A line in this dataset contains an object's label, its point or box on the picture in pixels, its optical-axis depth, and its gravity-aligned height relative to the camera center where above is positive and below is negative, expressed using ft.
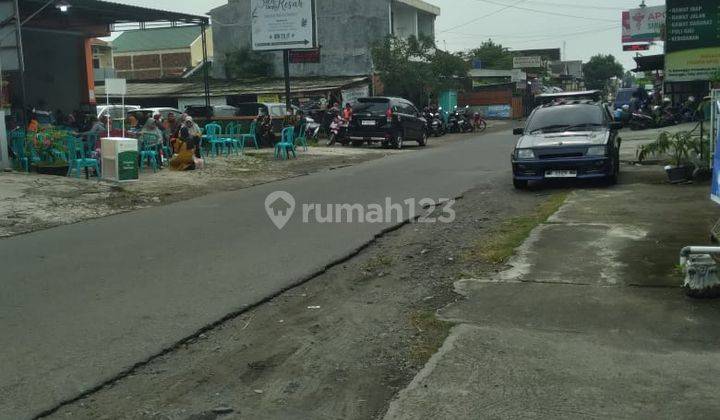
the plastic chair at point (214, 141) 73.92 -1.07
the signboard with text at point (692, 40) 81.35 +8.01
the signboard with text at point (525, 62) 254.47 +19.19
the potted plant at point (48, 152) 54.24 -1.22
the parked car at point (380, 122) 91.20 +0.32
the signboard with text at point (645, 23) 179.01 +21.80
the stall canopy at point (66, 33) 79.77 +12.08
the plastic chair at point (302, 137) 86.63 -1.17
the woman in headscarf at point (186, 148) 62.03 -1.39
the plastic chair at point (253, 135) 88.22 -0.72
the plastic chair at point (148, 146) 62.52 -1.14
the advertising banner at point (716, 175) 25.79 -2.06
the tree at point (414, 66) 139.23 +10.61
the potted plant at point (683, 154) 45.68 -2.35
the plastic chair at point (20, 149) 55.01 -0.94
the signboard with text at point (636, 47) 185.26 +16.79
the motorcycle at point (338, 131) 96.22 -0.63
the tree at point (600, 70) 369.50 +23.14
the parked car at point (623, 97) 131.95 +3.50
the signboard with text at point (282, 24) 102.37 +13.84
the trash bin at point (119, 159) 51.24 -1.74
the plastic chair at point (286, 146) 76.84 -1.80
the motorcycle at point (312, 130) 101.93 -0.43
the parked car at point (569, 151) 44.60 -1.84
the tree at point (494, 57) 260.42 +21.90
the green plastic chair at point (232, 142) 75.66 -1.23
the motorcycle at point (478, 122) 142.20 -0.15
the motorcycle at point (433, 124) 119.68 -0.15
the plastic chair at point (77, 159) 53.01 -1.72
